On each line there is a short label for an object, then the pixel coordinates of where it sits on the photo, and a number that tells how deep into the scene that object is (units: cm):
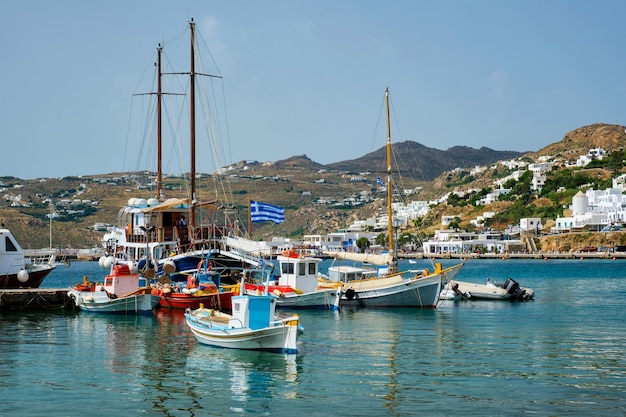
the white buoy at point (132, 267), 4489
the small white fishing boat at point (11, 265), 4825
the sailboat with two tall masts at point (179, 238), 4894
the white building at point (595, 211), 16175
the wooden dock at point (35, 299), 4412
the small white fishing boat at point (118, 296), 4078
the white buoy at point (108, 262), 5347
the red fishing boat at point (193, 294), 3981
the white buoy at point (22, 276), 4806
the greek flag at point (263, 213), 5238
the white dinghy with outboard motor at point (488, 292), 5284
